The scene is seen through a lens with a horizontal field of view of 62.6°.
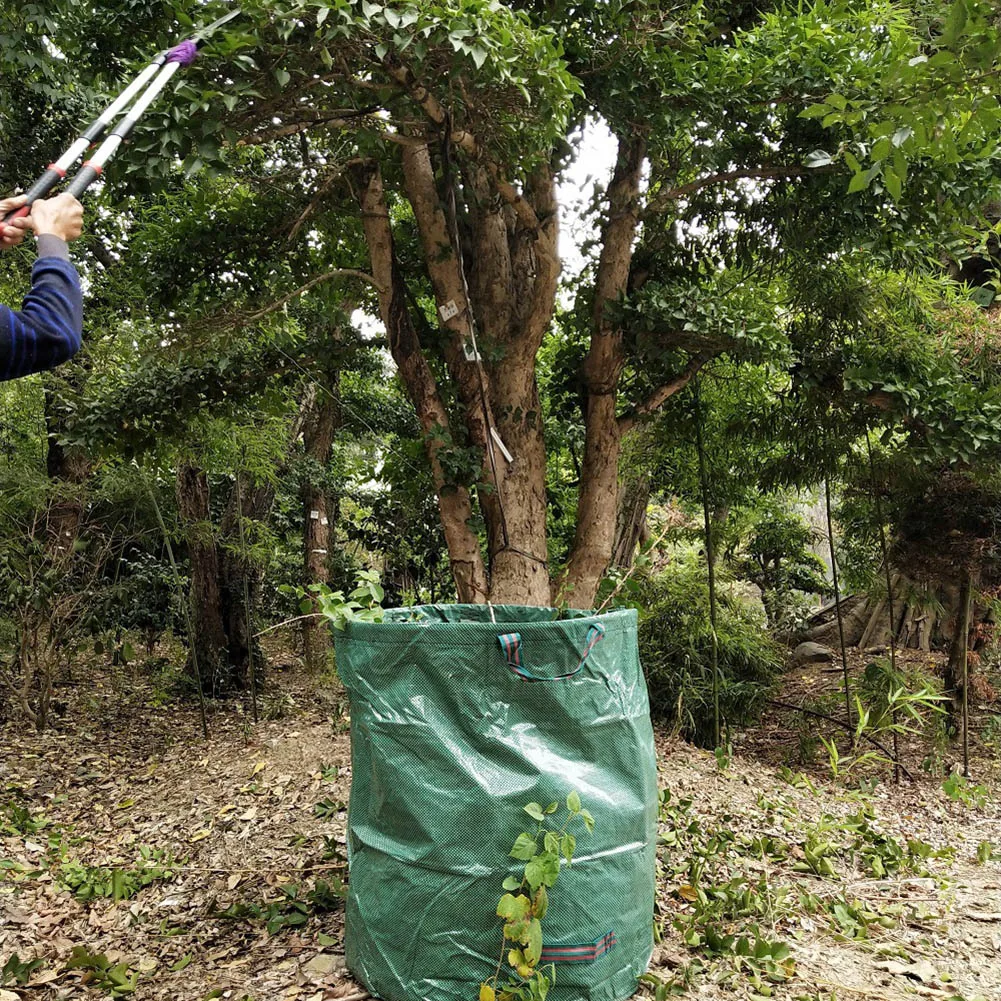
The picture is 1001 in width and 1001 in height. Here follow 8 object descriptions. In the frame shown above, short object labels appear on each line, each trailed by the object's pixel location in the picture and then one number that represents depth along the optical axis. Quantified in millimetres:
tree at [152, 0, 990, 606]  2523
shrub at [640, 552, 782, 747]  5800
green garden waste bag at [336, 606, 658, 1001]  1908
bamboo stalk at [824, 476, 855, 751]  5398
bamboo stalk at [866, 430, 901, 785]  5137
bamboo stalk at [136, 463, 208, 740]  5348
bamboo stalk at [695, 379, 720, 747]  5059
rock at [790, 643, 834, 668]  8938
